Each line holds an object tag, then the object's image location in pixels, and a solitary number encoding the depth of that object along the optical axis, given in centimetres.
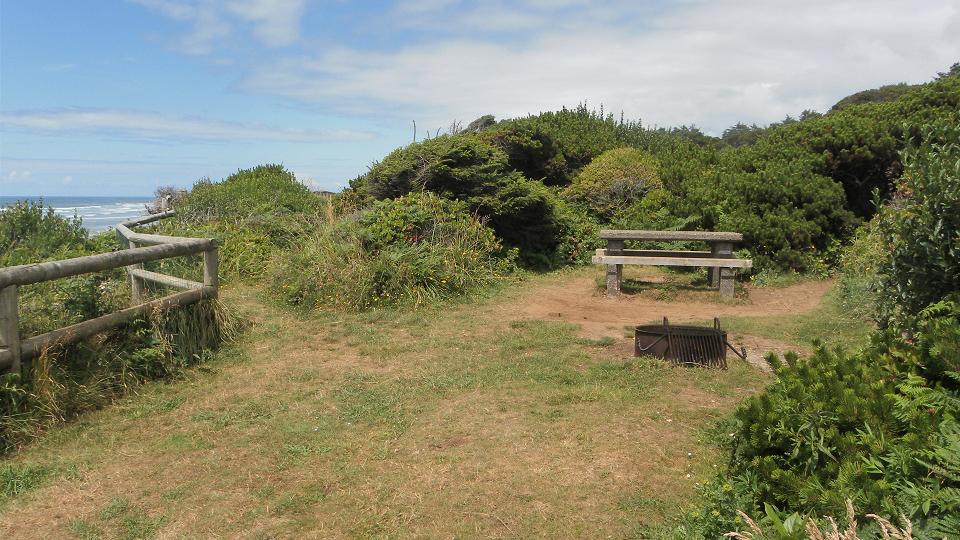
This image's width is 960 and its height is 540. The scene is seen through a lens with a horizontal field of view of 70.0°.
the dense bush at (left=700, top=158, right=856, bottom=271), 1127
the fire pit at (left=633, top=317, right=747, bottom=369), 607
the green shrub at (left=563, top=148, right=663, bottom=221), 1480
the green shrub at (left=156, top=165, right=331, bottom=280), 1124
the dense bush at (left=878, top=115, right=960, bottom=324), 367
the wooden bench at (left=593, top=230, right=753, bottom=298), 966
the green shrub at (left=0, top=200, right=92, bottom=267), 940
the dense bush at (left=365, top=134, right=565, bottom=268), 1168
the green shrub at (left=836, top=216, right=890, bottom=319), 801
